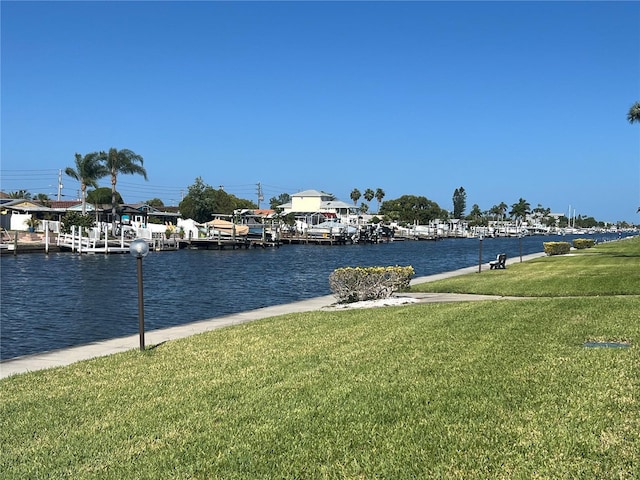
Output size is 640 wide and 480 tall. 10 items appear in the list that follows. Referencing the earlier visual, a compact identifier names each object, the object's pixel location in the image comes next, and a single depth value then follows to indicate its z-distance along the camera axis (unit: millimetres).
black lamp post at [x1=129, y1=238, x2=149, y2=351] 11305
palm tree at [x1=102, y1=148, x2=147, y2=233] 86000
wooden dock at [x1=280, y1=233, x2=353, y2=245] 107625
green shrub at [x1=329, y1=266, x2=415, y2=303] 18562
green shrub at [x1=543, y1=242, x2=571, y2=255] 47125
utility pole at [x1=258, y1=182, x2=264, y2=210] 170000
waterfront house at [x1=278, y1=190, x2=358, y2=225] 152662
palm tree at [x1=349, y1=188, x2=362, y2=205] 198250
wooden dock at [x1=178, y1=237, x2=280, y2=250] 82438
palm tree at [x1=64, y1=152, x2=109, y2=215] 85250
